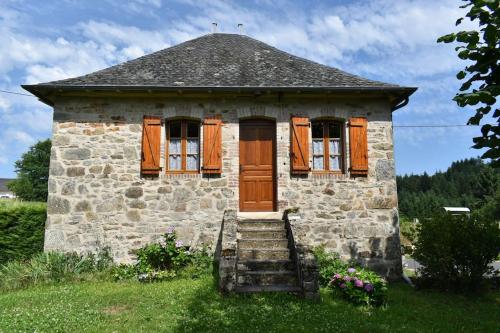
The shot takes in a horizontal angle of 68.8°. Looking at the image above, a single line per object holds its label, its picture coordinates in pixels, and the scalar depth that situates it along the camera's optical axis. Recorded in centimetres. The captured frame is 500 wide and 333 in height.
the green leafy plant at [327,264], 695
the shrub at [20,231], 808
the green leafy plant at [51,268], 724
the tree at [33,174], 4053
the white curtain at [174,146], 874
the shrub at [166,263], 743
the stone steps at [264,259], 627
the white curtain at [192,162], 872
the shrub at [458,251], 702
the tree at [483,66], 356
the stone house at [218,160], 827
